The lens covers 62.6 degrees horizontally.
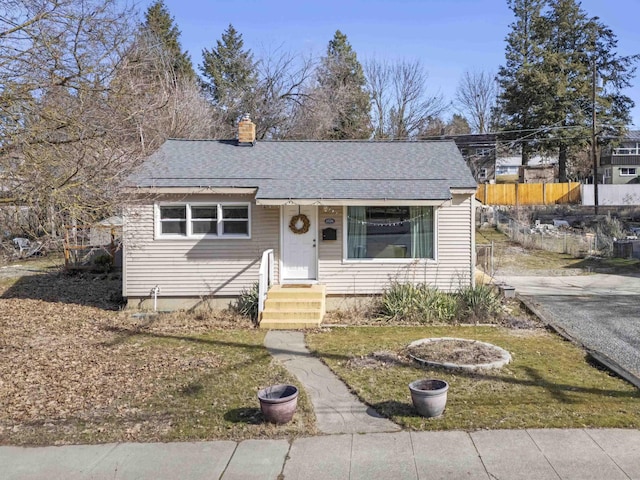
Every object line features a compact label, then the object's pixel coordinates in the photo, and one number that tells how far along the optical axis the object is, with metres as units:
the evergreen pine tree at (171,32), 35.47
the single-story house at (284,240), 11.88
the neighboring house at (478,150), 42.91
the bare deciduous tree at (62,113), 7.16
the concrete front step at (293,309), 10.45
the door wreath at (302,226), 12.01
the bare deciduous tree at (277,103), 30.48
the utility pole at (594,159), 30.81
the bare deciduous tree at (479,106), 50.44
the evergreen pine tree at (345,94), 31.58
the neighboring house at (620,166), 49.53
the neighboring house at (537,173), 47.03
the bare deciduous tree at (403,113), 38.41
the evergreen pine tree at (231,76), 30.94
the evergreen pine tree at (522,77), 39.94
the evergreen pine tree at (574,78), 39.31
